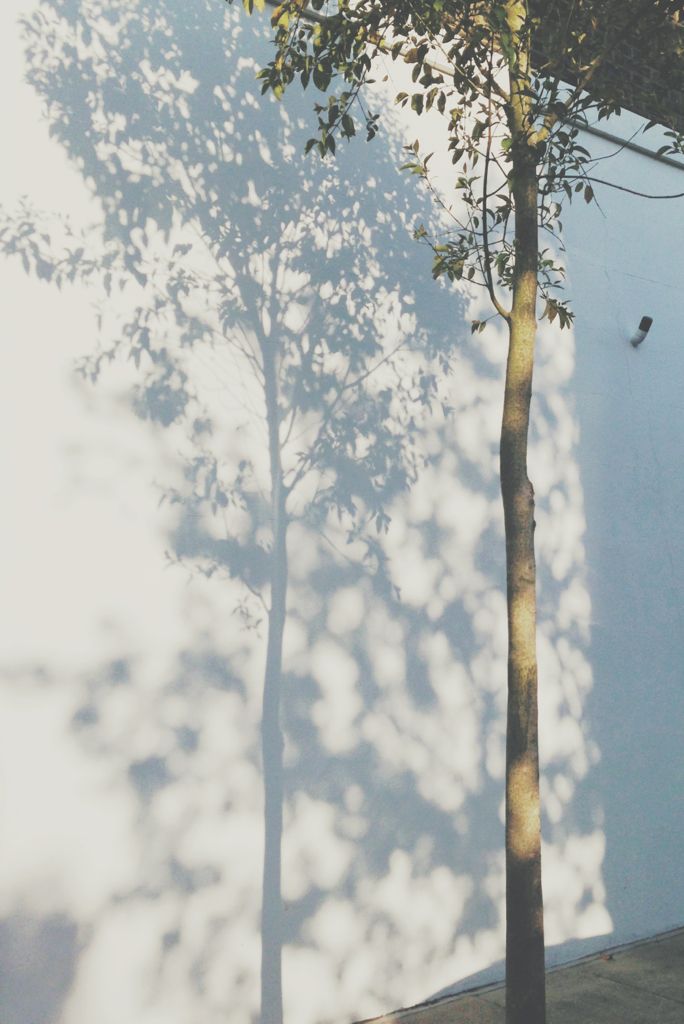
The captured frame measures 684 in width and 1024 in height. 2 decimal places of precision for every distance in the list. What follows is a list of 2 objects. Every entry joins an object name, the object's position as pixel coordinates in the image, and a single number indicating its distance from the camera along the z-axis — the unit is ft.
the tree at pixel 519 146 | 14.10
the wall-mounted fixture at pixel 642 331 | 26.00
